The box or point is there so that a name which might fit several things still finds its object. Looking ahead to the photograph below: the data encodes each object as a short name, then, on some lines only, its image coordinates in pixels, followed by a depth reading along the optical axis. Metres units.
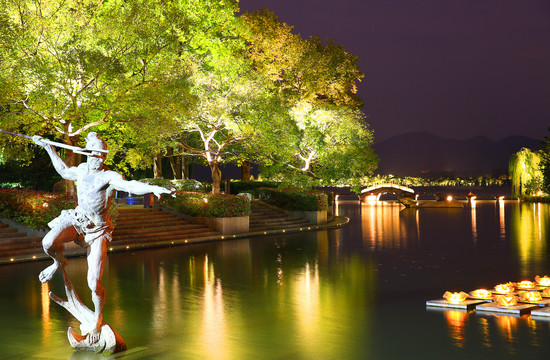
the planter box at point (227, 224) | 26.00
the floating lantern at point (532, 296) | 10.36
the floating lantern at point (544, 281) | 12.11
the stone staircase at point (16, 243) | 18.03
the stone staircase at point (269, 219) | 29.59
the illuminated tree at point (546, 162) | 56.56
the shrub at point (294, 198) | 33.31
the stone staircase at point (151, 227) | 22.31
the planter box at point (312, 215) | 33.50
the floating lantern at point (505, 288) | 11.27
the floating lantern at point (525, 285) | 11.70
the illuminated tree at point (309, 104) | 34.91
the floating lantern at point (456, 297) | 10.38
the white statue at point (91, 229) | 7.68
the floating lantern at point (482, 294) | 10.80
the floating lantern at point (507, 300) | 10.02
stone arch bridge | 65.56
